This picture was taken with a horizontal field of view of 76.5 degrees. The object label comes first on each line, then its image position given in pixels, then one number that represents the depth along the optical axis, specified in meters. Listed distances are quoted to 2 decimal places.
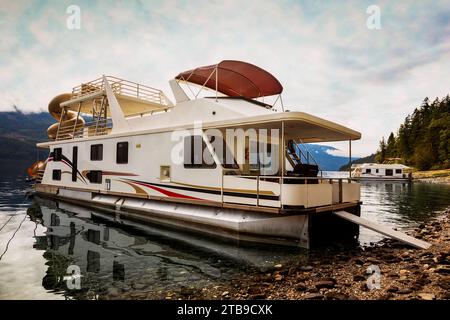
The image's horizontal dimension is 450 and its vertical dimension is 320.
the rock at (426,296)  4.56
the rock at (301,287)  5.41
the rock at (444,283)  4.90
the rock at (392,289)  4.95
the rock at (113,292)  5.54
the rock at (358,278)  5.71
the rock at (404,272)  5.84
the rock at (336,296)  4.89
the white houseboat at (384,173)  54.44
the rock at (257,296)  5.15
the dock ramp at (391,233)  7.86
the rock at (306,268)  6.63
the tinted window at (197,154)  9.97
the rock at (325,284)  5.43
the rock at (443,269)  5.65
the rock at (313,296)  4.97
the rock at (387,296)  4.71
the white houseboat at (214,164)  8.67
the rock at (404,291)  4.84
